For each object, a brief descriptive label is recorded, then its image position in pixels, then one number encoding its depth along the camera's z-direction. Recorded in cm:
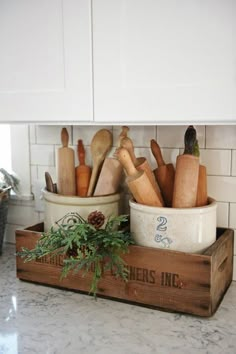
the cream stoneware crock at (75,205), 121
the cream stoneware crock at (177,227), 106
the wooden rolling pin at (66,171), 133
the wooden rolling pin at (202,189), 114
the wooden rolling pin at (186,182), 109
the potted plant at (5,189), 148
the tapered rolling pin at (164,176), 122
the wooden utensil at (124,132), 122
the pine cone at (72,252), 112
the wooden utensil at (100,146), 135
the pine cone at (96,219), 113
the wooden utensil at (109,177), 127
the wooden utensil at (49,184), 132
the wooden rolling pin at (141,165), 115
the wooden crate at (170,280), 103
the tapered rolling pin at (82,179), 133
